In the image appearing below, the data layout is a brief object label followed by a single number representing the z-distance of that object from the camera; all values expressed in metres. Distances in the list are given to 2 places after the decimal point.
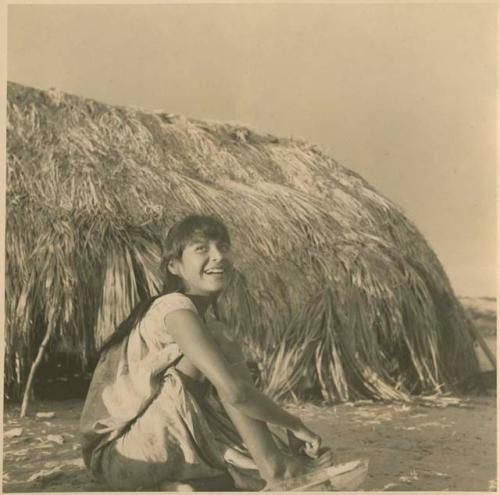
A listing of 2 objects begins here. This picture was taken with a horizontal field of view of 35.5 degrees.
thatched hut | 3.49
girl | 3.31
